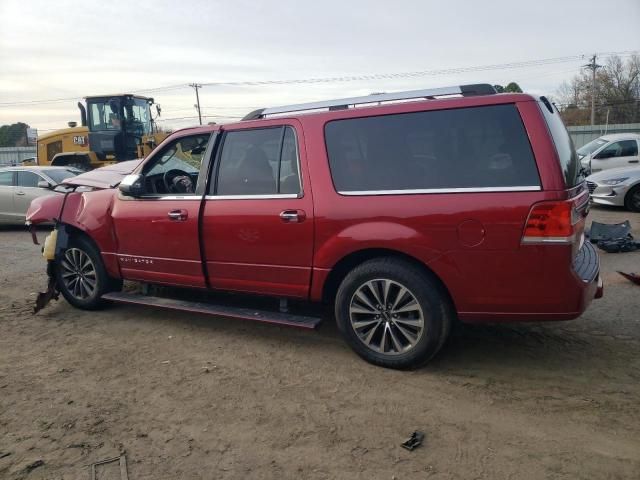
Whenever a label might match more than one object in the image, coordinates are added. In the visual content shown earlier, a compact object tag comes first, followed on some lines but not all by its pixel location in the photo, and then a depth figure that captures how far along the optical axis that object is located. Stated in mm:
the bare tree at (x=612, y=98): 48500
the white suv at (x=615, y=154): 13312
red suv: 3240
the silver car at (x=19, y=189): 11367
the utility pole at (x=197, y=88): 62644
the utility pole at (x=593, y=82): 46972
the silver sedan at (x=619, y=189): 10680
